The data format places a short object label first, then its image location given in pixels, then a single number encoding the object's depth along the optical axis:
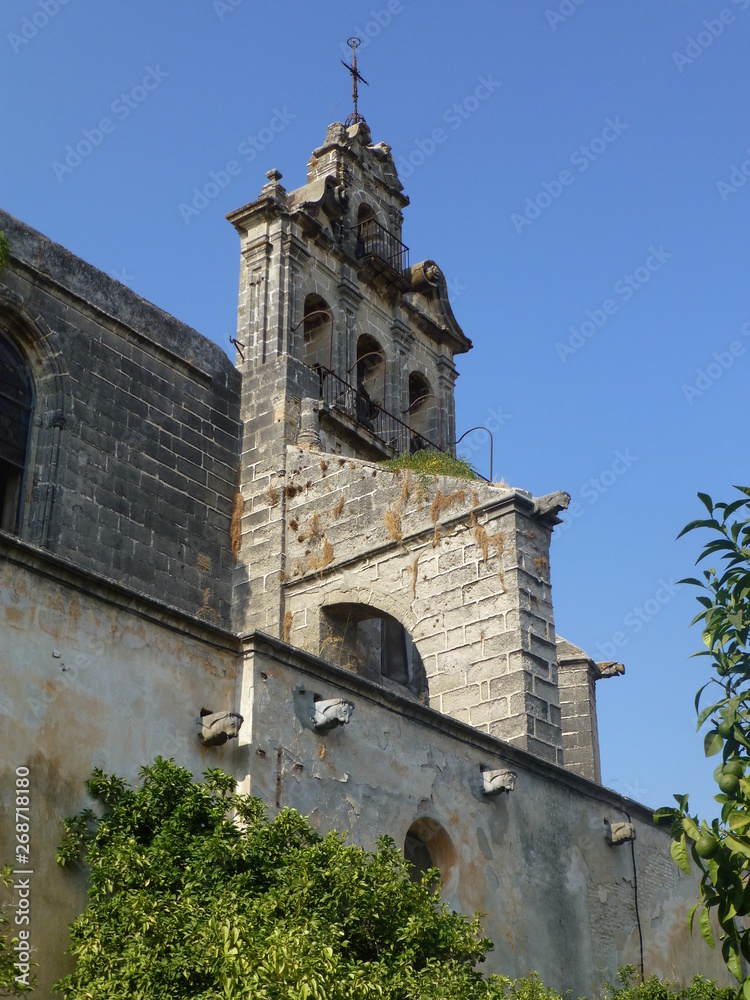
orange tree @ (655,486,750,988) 7.11
